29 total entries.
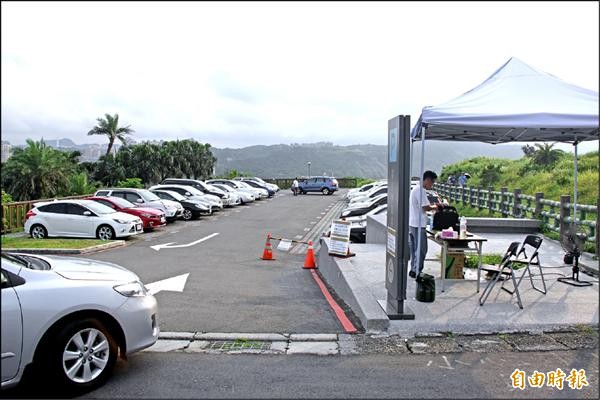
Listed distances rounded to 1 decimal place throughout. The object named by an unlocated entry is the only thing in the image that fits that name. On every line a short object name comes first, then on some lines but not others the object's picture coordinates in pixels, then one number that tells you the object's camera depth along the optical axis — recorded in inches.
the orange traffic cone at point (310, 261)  514.6
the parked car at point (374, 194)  1001.8
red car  803.4
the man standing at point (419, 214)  343.9
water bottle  337.5
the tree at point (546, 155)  1450.5
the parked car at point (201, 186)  1294.3
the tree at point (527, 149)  1916.8
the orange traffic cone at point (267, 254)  558.6
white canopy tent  268.4
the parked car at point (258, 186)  1797.6
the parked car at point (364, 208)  767.7
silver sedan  176.6
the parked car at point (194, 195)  1091.9
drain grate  240.8
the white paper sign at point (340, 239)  443.8
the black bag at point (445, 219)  358.6
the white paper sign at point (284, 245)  590.9
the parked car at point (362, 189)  1413.6
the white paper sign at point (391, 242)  274.7
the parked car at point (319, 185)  1920.5
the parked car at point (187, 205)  1002.7
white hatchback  693.3
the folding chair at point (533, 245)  299.6
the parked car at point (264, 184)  1857.0
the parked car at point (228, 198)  1293.9
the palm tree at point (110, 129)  2298.2
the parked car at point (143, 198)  901.8
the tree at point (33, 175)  1091.9
